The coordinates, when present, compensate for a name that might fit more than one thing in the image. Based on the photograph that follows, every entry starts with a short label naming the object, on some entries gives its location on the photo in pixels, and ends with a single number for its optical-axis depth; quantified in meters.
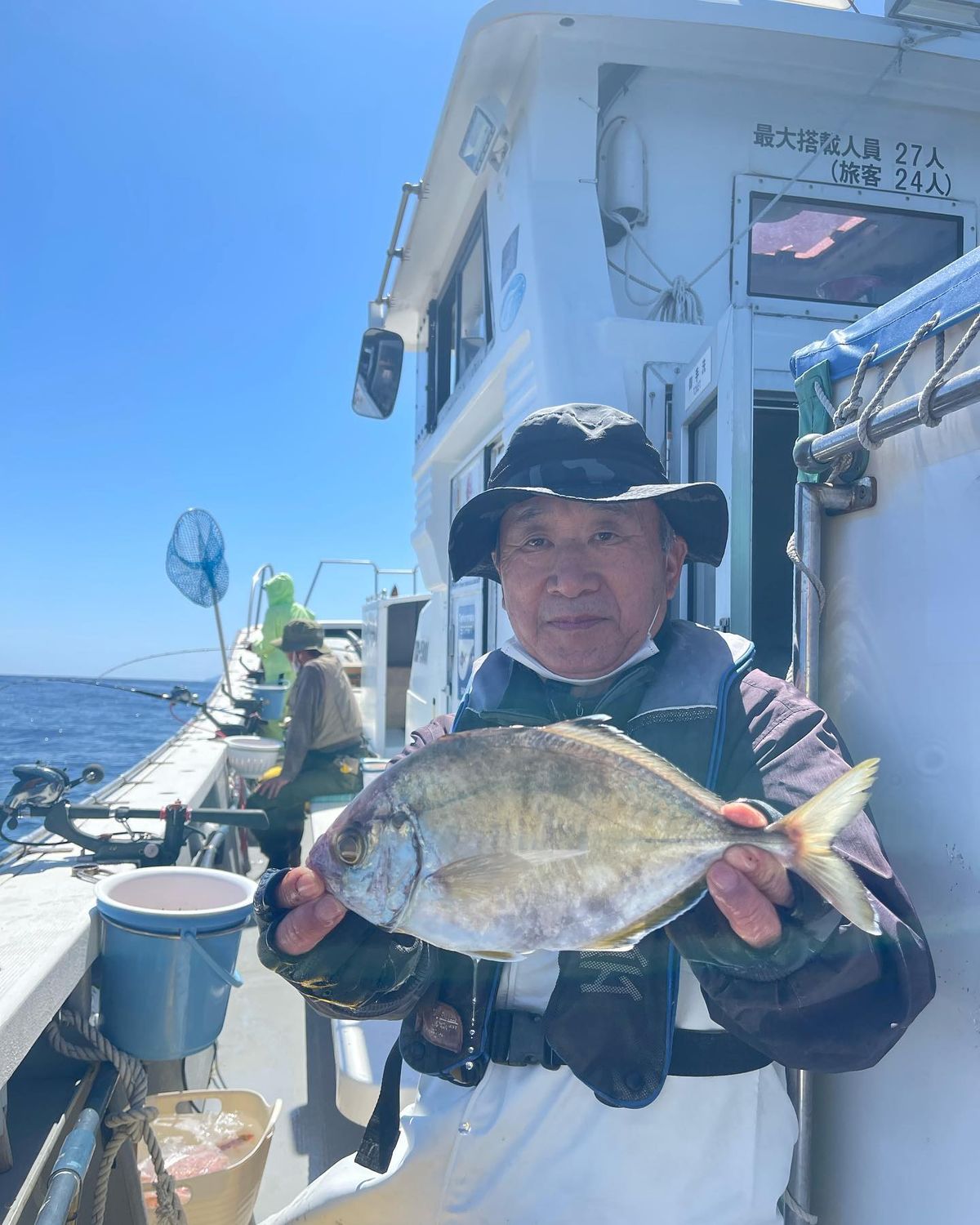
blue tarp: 1.24
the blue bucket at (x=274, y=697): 9.34
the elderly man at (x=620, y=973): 1.14
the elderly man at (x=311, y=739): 5.44
